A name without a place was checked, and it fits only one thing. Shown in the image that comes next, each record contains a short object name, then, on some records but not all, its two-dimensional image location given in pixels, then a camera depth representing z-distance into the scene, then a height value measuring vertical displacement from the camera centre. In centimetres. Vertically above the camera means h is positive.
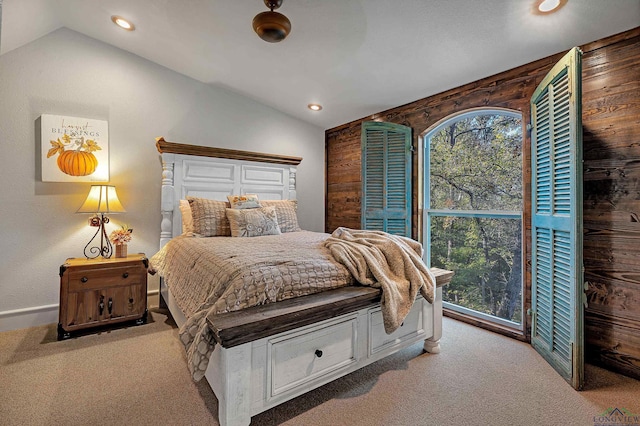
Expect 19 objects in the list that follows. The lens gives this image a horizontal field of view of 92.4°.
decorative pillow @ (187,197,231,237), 304 -5
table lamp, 283 +3
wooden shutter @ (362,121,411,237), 344 +41
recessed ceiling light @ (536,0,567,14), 193 +133
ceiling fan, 198 +123
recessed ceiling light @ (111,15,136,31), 276 +175
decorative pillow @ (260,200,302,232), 352 -1
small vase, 292 -35
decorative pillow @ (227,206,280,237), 302 -10
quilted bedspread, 157 -38
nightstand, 256 -70
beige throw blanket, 191 -38
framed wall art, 288 +63
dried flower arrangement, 291 -23
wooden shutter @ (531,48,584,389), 192 -5
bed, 145 -68
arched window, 282 +3
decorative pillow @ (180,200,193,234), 314 -4
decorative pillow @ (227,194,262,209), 329 +12
